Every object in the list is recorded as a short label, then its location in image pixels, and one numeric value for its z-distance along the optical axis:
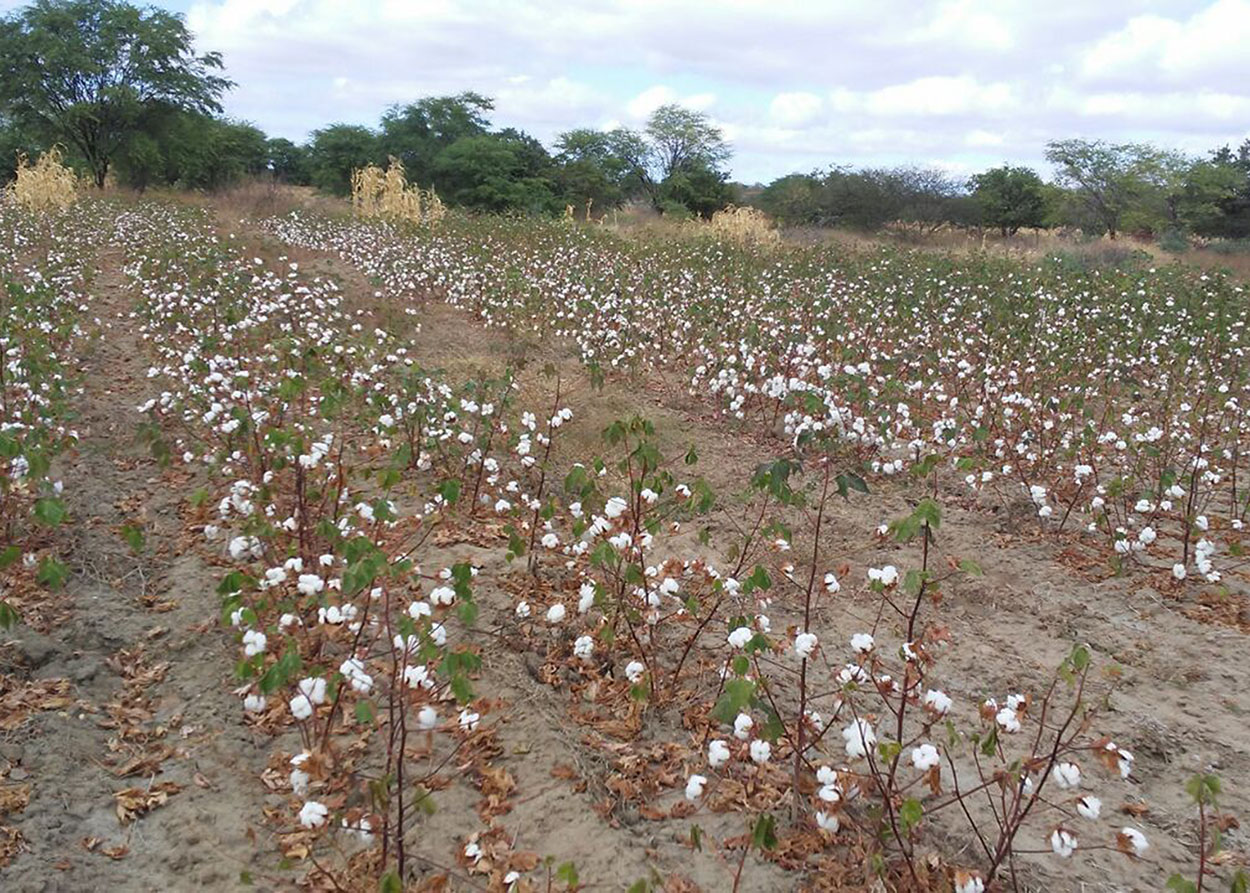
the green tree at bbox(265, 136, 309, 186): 43.84
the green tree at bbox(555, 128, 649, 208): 33.41
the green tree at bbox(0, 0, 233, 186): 26.75
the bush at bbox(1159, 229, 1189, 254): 23.83
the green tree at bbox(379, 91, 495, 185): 33.09
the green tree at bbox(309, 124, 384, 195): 33.38
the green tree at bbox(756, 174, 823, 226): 32.06
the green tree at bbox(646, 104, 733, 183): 42.88
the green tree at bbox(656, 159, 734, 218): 37.66
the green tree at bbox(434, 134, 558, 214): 29.95
